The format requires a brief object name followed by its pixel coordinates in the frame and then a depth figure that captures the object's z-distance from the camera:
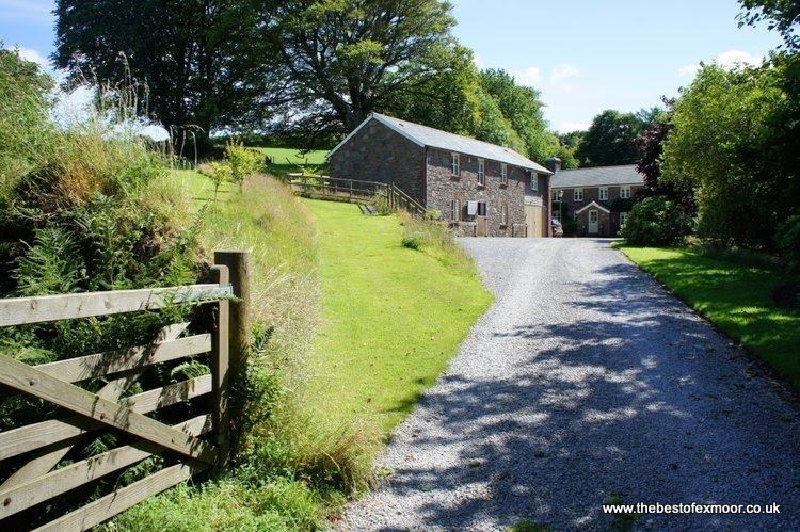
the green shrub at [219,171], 16.43
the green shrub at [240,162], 19.78
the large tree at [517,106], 70.25
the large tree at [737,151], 17.30
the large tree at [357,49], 42.00
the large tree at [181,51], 43.44
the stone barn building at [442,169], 35.69
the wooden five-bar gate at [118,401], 3.48
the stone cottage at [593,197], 62.16
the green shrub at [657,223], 30.61
